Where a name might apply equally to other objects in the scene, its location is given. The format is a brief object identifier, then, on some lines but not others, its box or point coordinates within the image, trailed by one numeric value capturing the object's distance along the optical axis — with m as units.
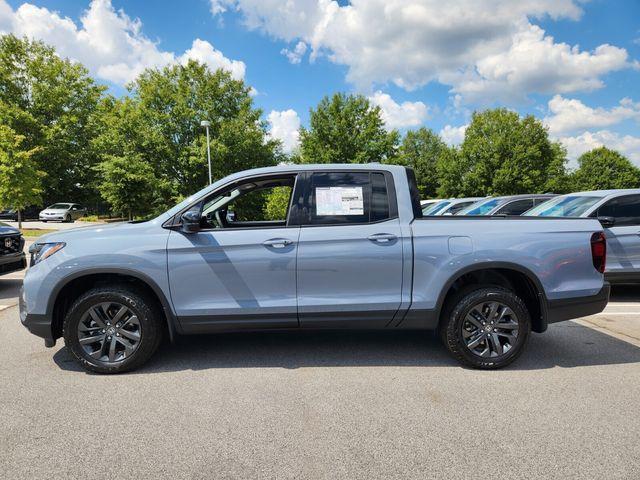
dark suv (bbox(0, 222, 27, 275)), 6.91
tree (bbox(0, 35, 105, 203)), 36.22
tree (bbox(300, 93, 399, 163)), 39.44
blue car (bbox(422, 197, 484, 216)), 13.79
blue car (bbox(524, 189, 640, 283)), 6.19
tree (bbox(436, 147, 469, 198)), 47.50
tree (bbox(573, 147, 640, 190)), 58.34
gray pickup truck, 3.72
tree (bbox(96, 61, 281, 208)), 32.19
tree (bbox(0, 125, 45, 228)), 19.30
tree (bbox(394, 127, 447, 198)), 65.56
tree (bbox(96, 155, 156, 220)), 30.89
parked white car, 30.84
